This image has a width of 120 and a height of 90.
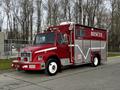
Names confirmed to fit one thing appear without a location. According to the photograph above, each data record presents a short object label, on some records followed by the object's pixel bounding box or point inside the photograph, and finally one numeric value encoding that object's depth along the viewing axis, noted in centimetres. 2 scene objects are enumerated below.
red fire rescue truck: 1144
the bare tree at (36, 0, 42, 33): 5188
